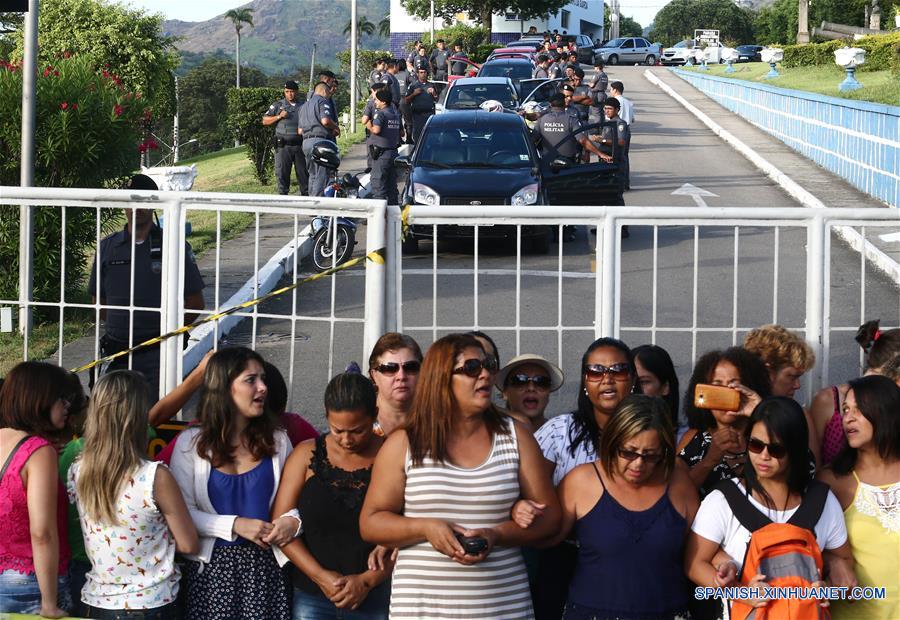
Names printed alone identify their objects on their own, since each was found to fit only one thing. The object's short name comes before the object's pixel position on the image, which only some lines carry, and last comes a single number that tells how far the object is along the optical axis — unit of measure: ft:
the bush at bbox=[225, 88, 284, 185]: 73.26
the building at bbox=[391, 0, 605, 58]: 252.62
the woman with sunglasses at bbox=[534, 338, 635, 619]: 16.15
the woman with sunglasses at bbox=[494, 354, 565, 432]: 17.51
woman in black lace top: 15.66
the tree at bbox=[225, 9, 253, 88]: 367.25
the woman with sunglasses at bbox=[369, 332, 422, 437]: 16.70
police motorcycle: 41.09
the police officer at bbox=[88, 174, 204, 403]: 20.68
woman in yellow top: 15.30
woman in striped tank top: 14.53
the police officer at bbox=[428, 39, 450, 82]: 119.03
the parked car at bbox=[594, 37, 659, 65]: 230.89
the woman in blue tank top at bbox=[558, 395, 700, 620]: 14.82
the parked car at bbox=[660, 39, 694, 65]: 237.25
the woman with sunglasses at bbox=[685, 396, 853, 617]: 14.74
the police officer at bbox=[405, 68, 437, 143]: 83.25
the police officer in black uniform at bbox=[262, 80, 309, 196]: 59.31
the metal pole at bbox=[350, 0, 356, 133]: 101.18
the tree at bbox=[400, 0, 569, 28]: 225.35
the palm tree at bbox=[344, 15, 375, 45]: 340.84
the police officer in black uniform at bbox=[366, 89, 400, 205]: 55.62
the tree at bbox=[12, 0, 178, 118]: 109.09
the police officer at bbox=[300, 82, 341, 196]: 56.13
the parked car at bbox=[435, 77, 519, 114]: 83.97
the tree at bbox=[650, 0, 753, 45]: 390.01
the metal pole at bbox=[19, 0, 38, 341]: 29.25
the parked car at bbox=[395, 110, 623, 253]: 49.83
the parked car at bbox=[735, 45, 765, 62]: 236.43
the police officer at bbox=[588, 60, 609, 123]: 63.67
